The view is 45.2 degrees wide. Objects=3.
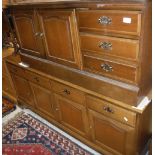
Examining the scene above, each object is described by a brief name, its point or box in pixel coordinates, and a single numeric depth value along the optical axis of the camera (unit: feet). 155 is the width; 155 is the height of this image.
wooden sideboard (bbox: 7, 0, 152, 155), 3.63
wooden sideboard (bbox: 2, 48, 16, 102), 8.23
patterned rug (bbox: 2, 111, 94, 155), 6.53
